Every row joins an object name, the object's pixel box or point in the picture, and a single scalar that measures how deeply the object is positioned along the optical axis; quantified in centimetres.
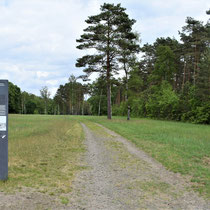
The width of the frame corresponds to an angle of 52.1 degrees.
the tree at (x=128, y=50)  2898
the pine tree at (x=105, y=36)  2856
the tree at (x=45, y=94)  8666
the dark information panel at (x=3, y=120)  539
